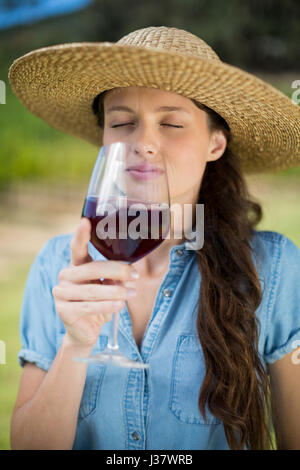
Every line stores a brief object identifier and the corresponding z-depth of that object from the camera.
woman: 1.23
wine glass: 0.89
